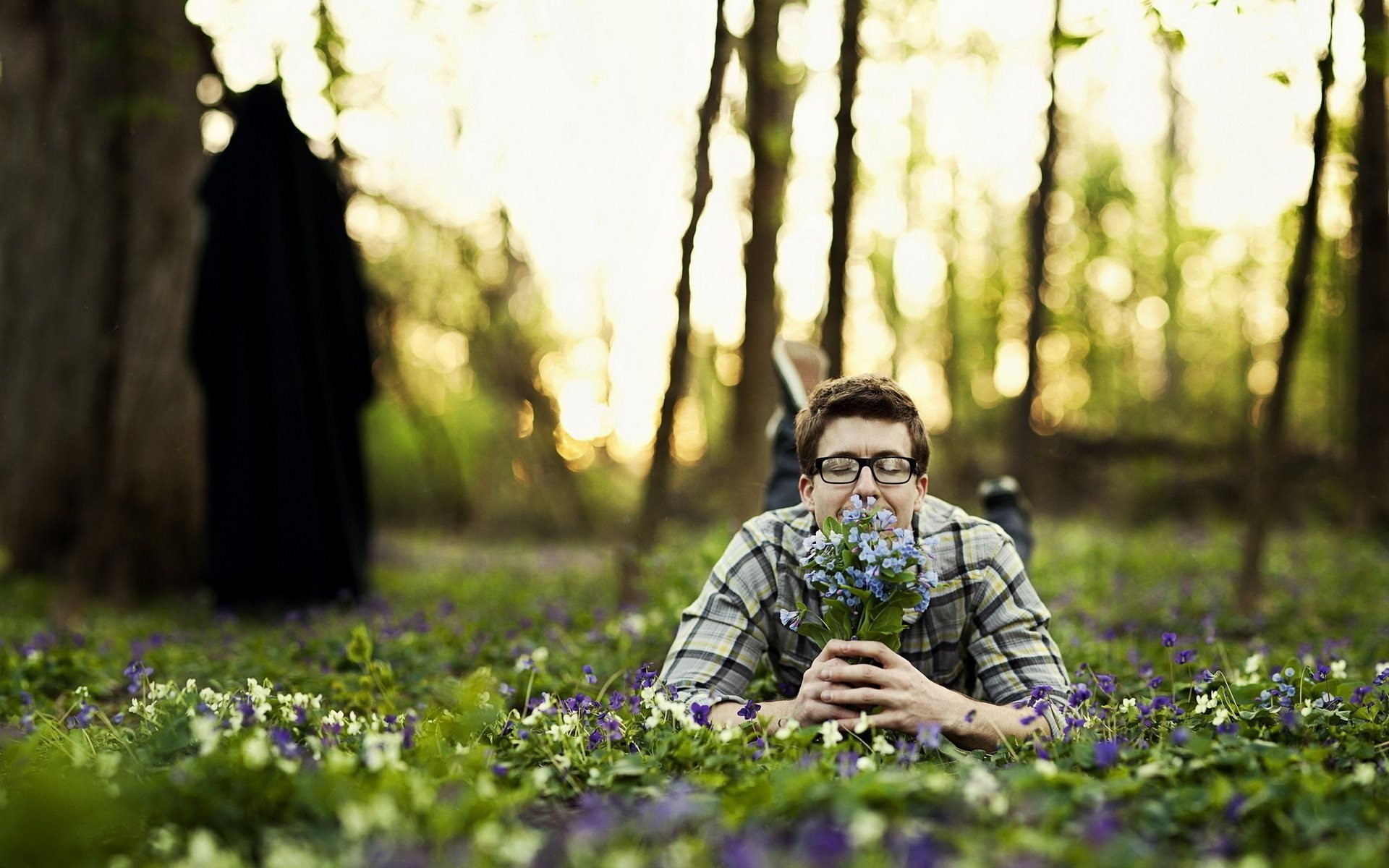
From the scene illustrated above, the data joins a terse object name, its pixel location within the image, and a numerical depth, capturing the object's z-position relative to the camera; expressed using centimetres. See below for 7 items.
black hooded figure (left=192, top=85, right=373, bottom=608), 620
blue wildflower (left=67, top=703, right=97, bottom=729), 271
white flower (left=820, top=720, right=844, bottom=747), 244
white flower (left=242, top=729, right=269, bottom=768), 202
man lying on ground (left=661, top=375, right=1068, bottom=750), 265
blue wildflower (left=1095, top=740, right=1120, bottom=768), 224
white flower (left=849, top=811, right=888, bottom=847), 165
